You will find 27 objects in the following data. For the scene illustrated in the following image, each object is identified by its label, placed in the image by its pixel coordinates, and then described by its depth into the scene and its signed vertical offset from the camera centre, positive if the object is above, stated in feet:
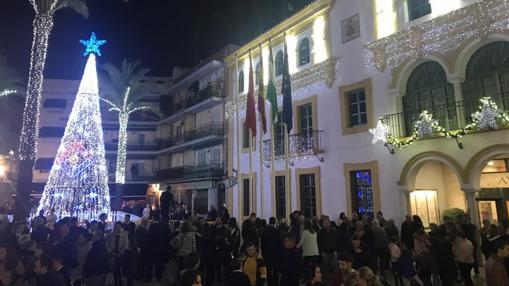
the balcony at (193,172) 90.28 +7.27
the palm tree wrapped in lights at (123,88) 107.96 +33.56
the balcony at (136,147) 137.39 +19.71
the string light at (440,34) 40.81 +19.88
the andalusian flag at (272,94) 53.36 +15.07
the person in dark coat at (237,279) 17.38 -3.99
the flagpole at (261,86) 54.54 +16.56
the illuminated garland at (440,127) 38.73 +7.76
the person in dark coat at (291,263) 26.13 -4.93
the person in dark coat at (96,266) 26.32 -4.80
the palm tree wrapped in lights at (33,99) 56.08 +16.58
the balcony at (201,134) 94.04 +18.16
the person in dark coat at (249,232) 33.70 -3.37
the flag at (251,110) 54.95 +13.12
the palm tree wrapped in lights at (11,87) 102.73 +33.54
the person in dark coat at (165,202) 51.52 -0.56
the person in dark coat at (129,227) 37.93 -2.98
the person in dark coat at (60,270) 20.08 -4.30
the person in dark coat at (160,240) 34.17 -3.93
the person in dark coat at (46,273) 19.67 -4.00
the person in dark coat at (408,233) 38.93 -4.34
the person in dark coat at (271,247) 30.45 -4.33
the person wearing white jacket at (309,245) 30.60 -4.30
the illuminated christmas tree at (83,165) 58.44 +5.90
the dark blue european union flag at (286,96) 52.45 +14.44
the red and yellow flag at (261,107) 54.60 +13.44
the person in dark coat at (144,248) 34.61 -4.73
